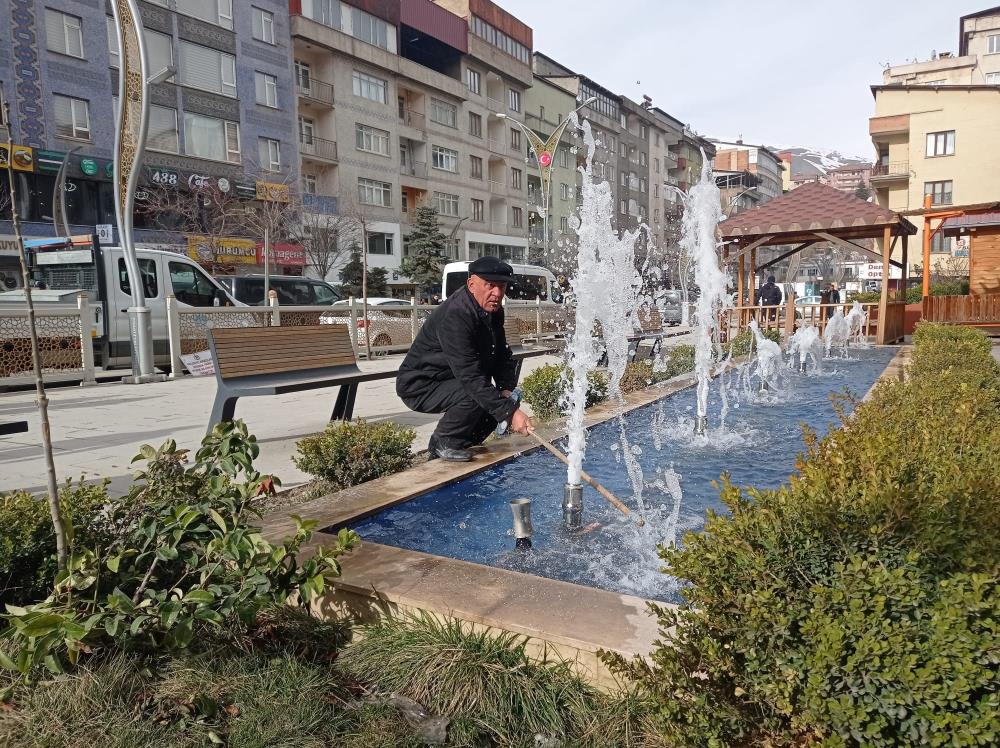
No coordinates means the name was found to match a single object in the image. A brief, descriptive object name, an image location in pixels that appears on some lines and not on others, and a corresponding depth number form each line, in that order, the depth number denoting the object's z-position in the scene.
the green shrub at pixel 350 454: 4.47
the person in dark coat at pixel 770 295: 19.30
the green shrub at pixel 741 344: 13.17
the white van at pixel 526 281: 22.52
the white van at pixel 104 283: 11.59
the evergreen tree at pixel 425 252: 35.22
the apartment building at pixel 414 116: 33.53
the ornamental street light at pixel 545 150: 25.77
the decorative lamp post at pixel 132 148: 10.43
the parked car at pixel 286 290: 16.17
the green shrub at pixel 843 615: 1.38
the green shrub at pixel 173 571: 2.02
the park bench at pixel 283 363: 5.24
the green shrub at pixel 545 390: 6.75
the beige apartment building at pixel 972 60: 58.53
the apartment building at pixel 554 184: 48.84
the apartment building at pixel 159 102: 22.27
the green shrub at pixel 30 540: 2.35
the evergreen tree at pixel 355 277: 31.52
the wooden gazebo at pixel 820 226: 15.23
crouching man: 4.48
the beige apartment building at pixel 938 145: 42.09
